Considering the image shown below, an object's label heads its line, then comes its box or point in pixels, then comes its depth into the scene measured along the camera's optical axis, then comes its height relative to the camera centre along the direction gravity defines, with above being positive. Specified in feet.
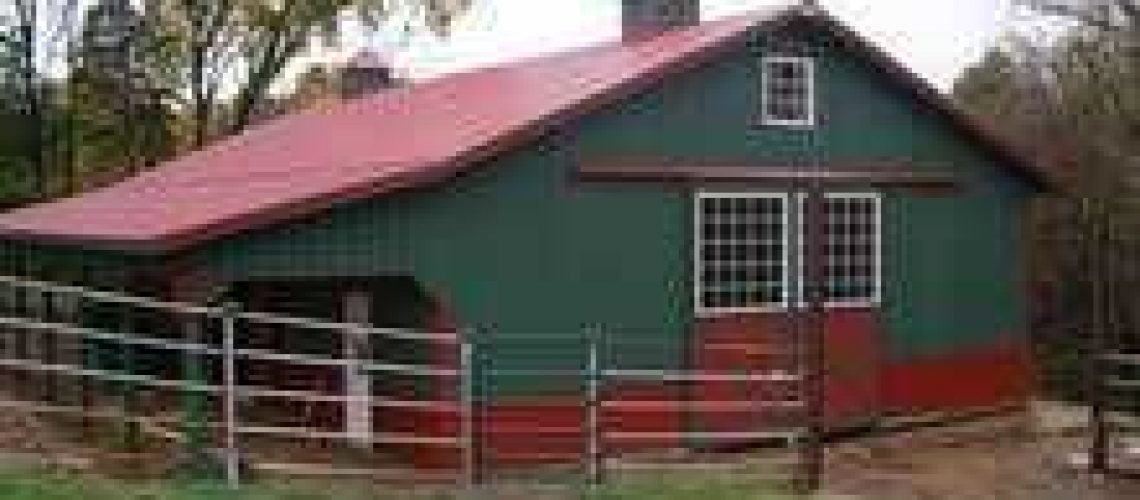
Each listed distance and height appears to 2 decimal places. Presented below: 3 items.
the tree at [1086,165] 98.94 +4.05
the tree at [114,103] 136.26 +10.01
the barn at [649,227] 56.18 +0.22
